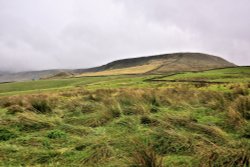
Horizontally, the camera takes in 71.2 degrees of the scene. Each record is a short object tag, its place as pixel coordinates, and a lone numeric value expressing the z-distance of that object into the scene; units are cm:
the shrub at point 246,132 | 400
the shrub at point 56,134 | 436
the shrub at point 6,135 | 448
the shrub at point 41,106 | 683
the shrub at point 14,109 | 691
